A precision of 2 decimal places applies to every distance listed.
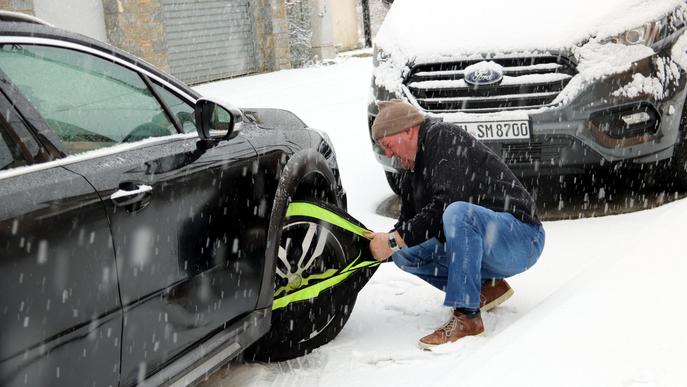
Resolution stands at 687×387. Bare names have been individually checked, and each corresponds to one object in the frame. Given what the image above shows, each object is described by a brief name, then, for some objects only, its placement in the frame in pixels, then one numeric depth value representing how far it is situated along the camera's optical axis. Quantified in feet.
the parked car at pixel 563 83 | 18.07
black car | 7.59
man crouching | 12.85
